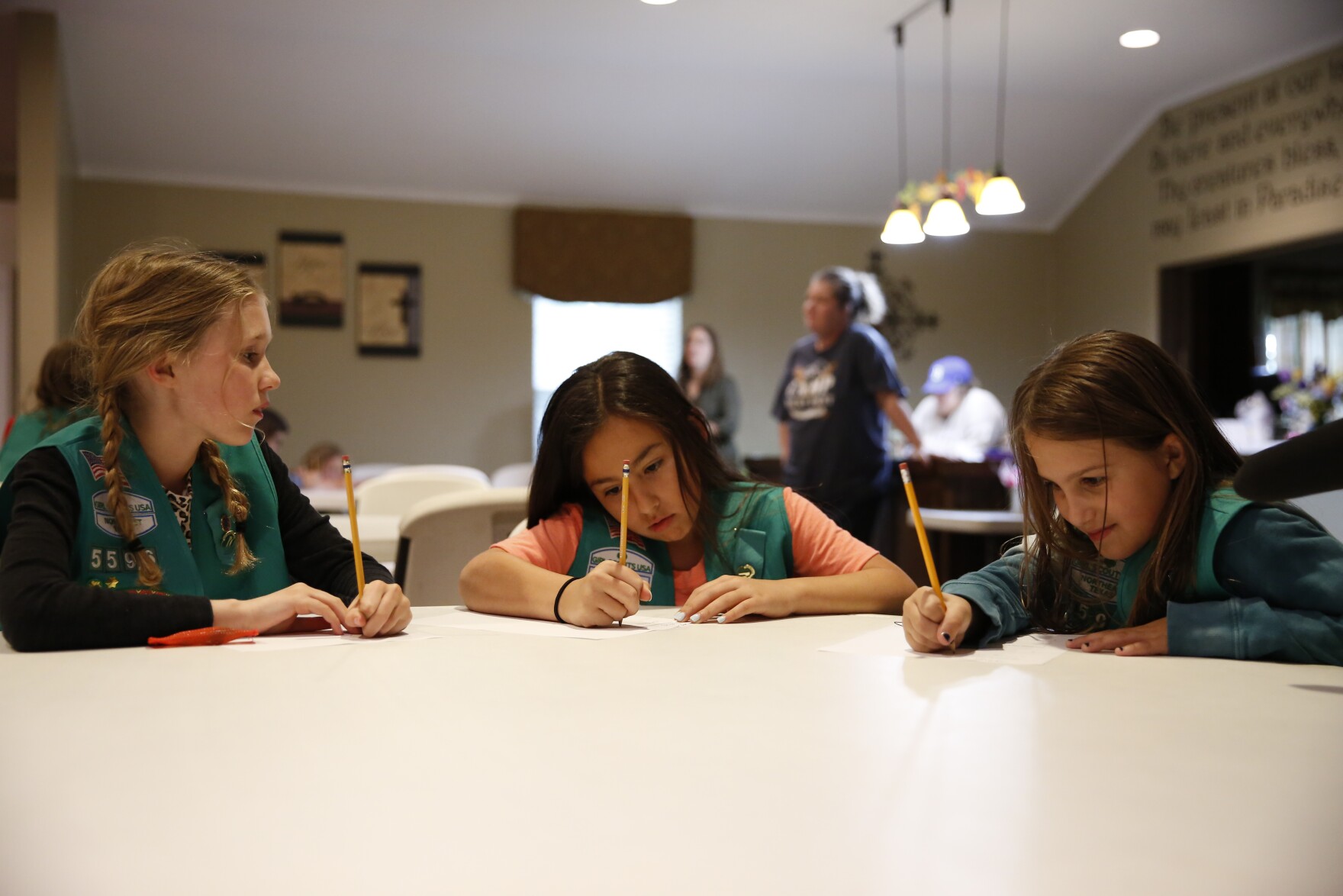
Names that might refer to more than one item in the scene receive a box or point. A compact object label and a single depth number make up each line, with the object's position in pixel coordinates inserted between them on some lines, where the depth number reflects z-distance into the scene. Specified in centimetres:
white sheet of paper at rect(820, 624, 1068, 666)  114
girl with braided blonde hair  122
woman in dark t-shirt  463
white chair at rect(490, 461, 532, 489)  738
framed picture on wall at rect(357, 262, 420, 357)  801
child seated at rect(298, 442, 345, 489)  591
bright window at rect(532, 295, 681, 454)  838
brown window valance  820
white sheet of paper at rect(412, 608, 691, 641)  131
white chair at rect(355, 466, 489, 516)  350
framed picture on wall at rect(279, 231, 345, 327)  787
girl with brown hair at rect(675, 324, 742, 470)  736
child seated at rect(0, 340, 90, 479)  253
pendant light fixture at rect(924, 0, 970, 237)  520
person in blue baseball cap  620
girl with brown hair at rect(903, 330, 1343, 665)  114
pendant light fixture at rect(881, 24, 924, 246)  535
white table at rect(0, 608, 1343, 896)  55
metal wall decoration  895
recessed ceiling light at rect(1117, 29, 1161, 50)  648
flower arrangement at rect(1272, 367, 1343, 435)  607
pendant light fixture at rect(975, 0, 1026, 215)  504
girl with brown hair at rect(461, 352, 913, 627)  165
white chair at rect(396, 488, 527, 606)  220
